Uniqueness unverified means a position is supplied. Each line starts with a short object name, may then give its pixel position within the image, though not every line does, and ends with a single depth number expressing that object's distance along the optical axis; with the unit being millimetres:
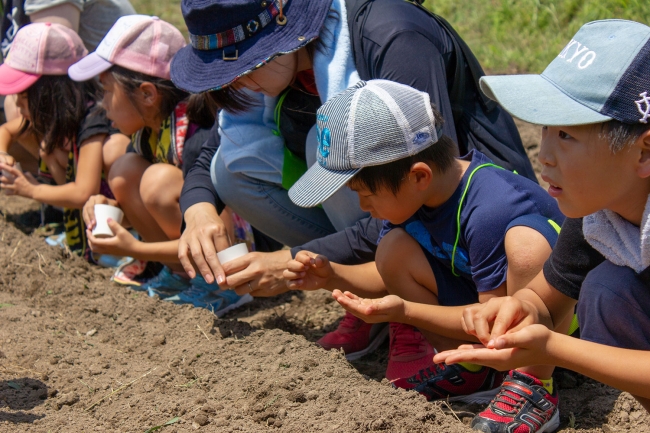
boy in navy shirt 2184
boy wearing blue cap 1629
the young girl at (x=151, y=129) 3350
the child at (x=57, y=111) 3814
